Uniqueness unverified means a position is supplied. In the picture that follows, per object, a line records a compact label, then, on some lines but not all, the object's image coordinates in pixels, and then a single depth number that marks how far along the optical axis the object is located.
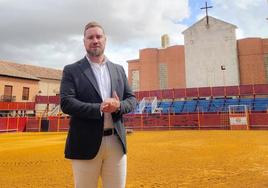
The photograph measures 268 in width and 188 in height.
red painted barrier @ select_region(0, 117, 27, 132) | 24.67
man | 1.77
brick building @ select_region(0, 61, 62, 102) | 32.78
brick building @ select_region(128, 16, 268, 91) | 31.73
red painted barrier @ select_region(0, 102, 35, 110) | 29.50
